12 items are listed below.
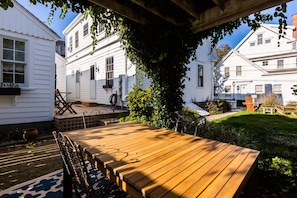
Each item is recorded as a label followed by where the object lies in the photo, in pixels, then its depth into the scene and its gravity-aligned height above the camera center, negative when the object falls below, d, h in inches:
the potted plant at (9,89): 194.9 +10.3
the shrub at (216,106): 403.8 -16.4
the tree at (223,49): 1149.7 +342.8
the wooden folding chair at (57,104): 268.4 -9.2
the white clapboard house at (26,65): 206.5 +42.5
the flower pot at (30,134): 193.6 -41.4
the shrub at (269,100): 441.8 -0.7
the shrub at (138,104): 246.7 -7.6
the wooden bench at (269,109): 388.5 -21.7
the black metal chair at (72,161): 52.8 -22.2
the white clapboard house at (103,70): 319.9 +66.0
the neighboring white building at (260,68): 615.8 +135.4
